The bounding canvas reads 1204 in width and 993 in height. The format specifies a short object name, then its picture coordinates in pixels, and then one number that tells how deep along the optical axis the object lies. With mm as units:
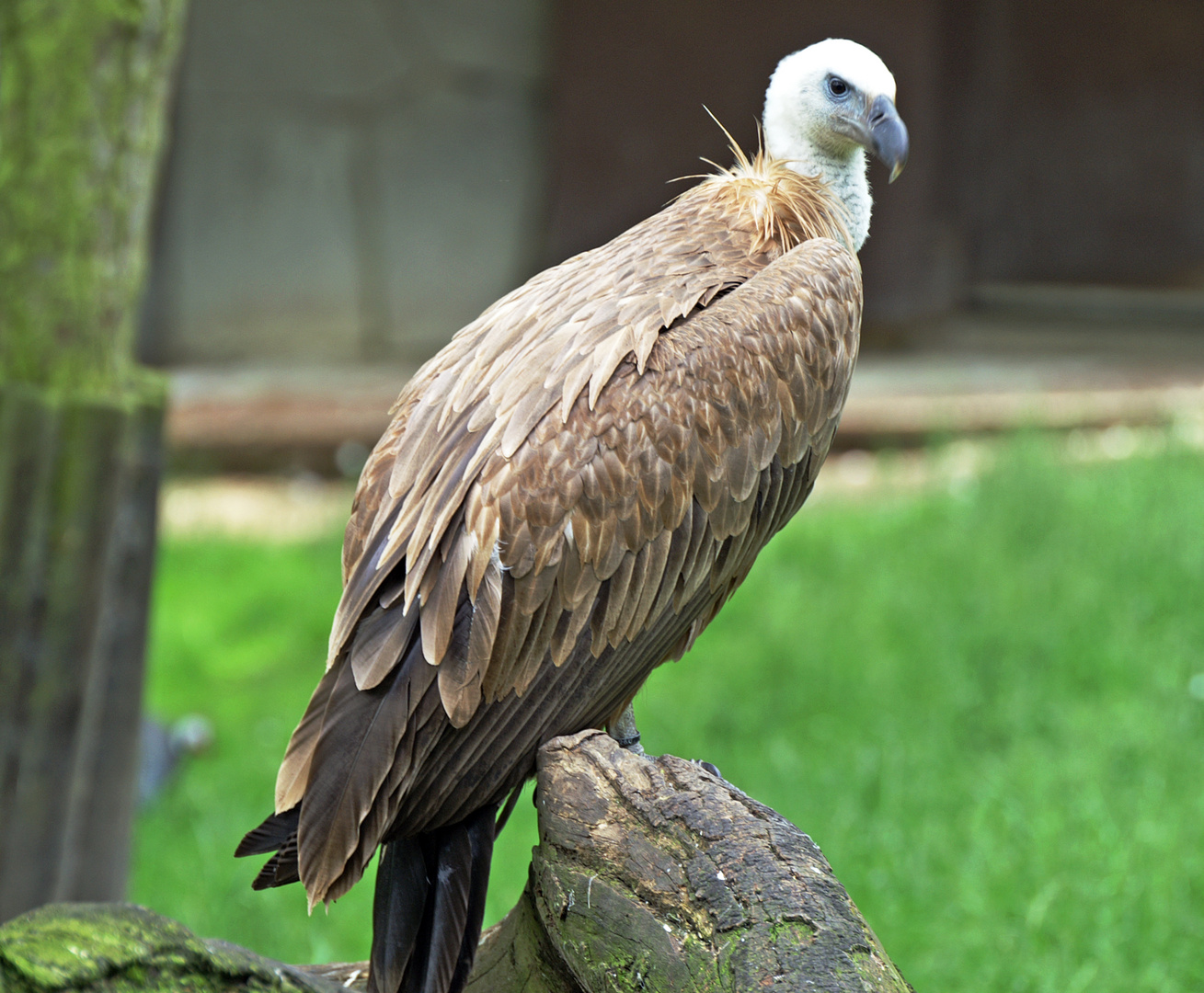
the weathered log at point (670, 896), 9274
